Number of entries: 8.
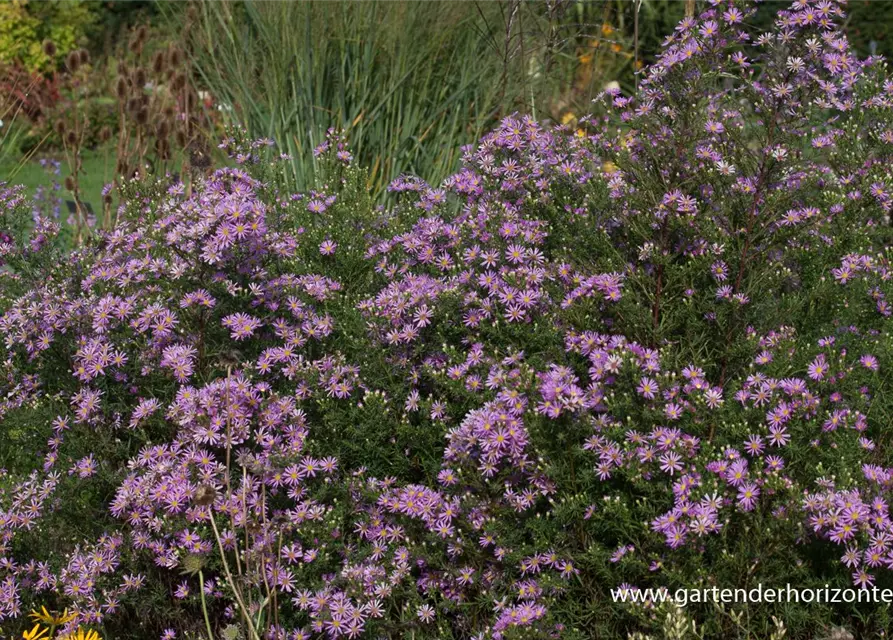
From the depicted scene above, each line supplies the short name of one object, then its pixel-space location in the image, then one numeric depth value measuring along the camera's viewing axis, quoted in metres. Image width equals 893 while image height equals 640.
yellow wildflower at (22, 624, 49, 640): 2.16
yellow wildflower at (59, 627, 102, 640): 2.18
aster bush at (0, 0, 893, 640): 2.51
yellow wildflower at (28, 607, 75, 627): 2.32
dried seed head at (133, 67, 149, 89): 5.38
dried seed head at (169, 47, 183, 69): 5.45
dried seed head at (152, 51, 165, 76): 5.14
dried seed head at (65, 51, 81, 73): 5.33
